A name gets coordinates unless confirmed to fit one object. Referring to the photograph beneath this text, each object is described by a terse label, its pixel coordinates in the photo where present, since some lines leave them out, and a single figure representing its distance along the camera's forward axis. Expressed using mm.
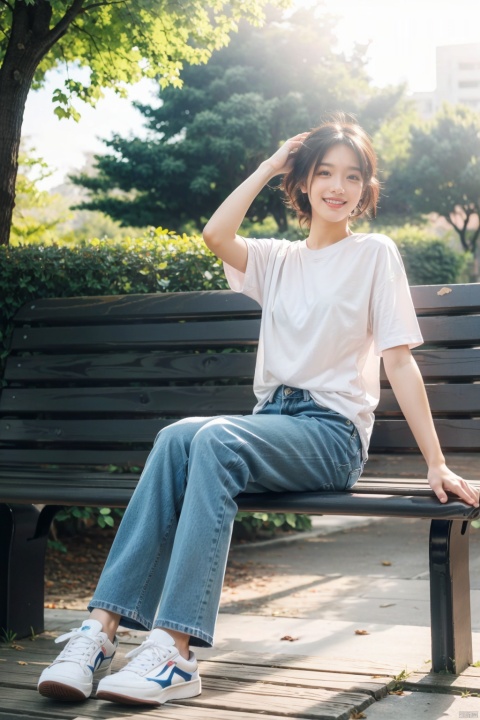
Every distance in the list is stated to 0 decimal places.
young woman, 2428
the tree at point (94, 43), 5020
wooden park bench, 2867
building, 120000
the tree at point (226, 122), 30703
